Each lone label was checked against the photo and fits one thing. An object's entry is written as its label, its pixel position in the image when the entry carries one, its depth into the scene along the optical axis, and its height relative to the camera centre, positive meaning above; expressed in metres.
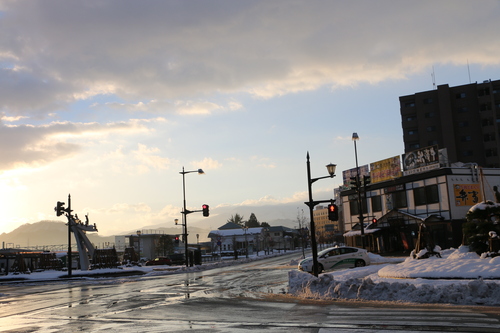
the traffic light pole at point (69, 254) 38.58 -1.24
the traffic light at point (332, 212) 21.05 +0.48
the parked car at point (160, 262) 62.03 -3.61
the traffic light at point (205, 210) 43.09 +1.86
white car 29.19 -2.19
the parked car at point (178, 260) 64.42 -3.67
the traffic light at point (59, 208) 38.38 +2.49
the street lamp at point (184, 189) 46.84 +4.34
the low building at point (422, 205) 44.34 +1.30
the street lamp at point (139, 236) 102.44 -0.29
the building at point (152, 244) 103.81 -2.27
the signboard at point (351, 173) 60.16 +6.35
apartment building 77.88 +15.42
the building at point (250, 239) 126.17 -3.17
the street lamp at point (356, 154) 36.62 +6.40
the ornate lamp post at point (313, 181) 20.86 +1.85
